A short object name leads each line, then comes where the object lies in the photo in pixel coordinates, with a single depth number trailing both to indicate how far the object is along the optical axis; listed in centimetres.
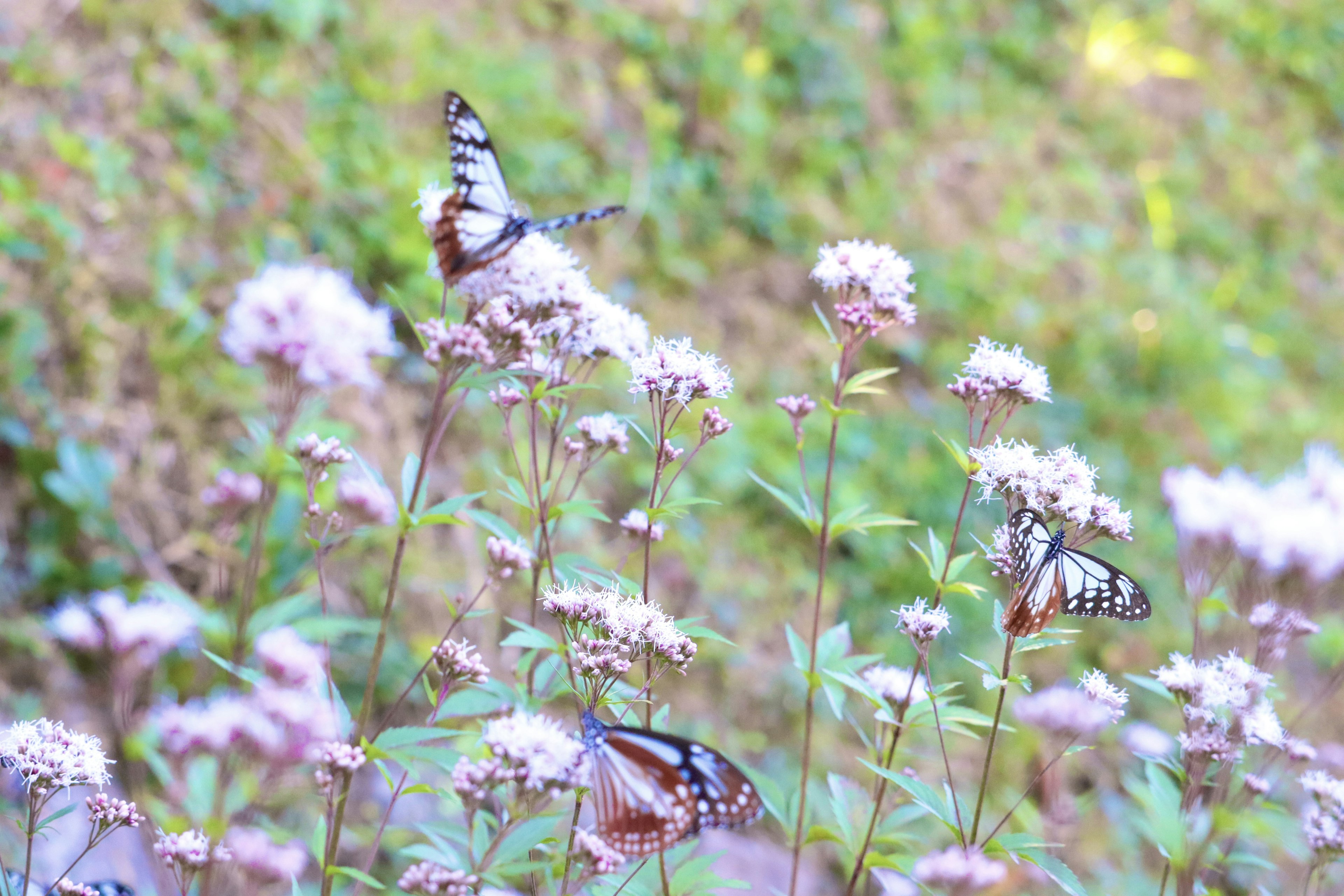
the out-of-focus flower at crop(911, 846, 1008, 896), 207
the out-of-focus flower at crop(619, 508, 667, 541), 219
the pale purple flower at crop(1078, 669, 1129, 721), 214
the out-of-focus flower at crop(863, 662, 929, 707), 217
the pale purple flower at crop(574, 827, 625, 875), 207
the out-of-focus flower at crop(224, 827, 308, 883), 207
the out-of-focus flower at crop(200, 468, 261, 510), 224
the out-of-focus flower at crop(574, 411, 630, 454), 220
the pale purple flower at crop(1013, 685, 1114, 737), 218
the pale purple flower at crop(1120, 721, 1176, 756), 226
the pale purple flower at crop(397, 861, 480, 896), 207
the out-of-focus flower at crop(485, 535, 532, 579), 216
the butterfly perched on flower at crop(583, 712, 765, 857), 207
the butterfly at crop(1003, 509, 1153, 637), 212
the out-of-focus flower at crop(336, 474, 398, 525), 219
